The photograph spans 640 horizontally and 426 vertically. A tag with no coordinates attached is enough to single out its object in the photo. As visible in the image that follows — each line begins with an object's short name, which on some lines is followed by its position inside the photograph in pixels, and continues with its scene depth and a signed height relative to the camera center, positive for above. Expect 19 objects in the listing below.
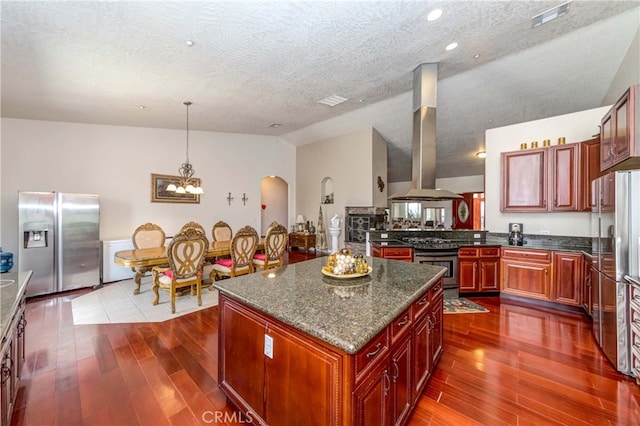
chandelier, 4.50 +0.43
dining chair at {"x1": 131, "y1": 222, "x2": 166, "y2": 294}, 4.57 -0.45
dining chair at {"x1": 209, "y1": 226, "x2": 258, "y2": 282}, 4.00 -0.67
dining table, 3.51 -0.61
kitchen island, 1.14 -0.68
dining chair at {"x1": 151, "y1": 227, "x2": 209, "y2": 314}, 3.39 -0.69
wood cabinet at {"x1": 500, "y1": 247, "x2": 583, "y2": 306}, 3.53 -0.87
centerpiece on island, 1.95 -0.41
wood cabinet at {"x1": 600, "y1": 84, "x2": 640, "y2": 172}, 2.31 +0.75
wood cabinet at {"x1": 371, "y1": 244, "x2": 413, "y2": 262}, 4.23 -0.65
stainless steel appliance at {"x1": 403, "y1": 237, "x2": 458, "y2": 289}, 4.14 -0.69
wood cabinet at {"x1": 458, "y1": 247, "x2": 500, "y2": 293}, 4.11 -0.90
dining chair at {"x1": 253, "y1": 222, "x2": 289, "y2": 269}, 4.34 -0.60
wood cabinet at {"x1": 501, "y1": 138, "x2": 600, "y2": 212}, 3.65 +0.50
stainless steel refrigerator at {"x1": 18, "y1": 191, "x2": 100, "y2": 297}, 4.00 -0.44
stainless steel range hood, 4.05 +1.17
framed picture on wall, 5.81 +0.44
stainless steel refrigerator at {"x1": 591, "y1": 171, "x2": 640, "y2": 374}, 2.15 -0.37
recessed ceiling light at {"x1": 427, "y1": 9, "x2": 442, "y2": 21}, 2.67 +1.99
